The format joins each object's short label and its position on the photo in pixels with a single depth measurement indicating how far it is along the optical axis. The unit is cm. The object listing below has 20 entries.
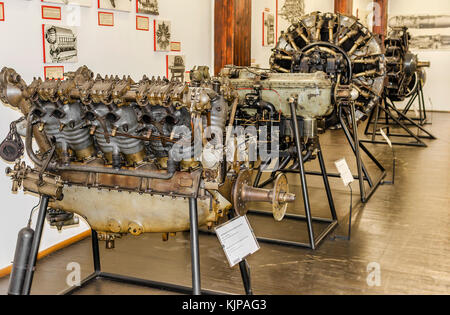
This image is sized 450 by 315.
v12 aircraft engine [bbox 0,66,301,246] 249
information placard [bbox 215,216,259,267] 252
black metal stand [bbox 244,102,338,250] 390
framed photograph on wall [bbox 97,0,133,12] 427
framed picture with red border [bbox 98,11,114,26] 428
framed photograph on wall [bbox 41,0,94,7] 386
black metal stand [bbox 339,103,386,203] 529
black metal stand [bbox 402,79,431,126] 1107
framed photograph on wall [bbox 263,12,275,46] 827
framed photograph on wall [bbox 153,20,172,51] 506
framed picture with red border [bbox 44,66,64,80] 380
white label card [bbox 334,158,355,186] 426
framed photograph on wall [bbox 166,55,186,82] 532
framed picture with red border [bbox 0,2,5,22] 338
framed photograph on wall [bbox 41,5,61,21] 374
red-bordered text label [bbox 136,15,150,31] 478
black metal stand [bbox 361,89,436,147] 861
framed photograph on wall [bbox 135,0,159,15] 477
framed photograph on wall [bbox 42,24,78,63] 377
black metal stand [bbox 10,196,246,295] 241
